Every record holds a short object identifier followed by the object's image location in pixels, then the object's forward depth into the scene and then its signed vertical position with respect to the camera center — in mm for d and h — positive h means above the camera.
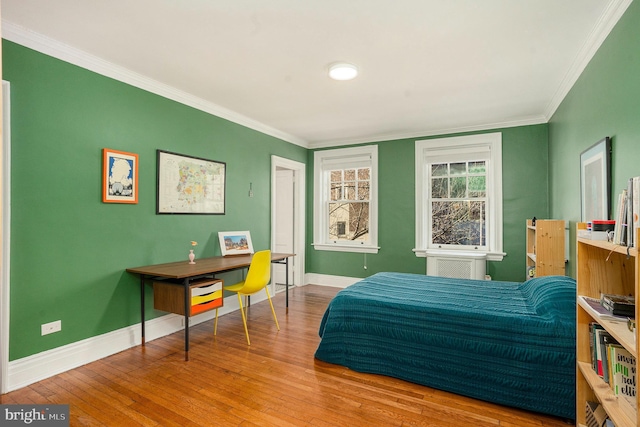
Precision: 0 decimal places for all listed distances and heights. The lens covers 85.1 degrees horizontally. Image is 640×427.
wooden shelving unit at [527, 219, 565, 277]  3439 -311
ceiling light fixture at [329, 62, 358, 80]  3067 +1310
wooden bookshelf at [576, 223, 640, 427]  1595 -409
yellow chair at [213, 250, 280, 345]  3529 -610
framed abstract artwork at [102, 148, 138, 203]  3141 +368
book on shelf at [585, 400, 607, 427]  1766 -1034
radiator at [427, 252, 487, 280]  4738 -684
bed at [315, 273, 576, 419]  2250 -887
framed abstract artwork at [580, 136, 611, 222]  2465 +279
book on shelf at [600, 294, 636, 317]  1562 -405
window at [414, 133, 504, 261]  4926 +323
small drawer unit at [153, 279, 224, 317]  3193 -759
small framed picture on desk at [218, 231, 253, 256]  4344 -342
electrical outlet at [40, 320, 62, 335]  2727 -883
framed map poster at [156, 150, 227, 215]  3686 +355
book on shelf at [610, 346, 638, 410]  1571 -728
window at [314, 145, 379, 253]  5777 +288
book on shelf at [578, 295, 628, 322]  1575 -450
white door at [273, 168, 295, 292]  6082 +19
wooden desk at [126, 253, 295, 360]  3109 -506
